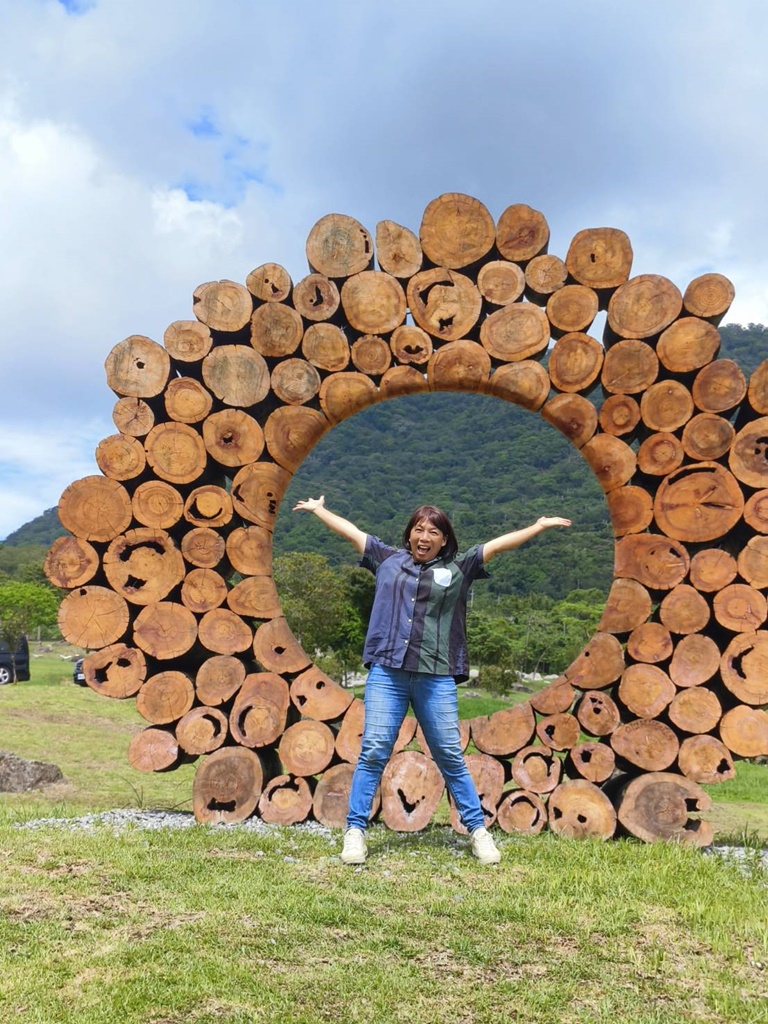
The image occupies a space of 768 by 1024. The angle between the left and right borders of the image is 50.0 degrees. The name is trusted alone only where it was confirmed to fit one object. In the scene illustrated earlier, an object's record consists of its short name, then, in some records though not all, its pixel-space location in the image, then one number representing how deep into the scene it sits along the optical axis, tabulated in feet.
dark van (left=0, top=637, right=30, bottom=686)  64.75
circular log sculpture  14.84
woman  12.48
